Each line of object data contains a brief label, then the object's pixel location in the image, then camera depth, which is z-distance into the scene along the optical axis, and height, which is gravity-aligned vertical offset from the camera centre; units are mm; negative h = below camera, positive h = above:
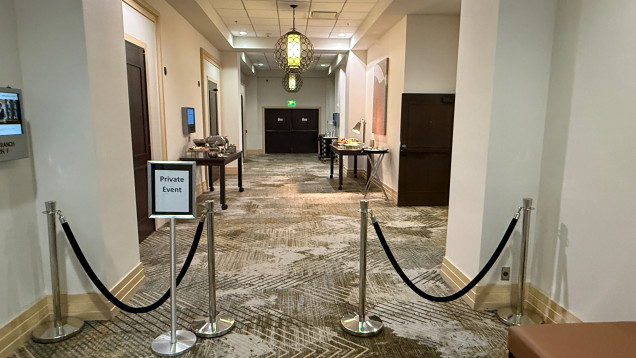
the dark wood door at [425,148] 6176 -377
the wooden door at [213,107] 8479 +318
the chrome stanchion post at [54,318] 2477 -1275
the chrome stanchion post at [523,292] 2736 -1175
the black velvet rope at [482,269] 2602 -931
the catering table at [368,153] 7044 -548
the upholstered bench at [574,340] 1614 -908
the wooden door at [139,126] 4316 -52
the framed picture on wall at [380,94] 7266 +556
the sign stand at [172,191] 2291 -398
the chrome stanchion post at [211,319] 2590 -1319
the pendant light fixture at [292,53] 6266 +1113
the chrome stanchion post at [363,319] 2580 -1314
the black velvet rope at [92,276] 2504 -963
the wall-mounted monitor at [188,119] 6242 +43
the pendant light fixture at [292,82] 10078 +1074
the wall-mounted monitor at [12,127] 2270 -40
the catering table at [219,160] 5704 -550
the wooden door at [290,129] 16188 -256
